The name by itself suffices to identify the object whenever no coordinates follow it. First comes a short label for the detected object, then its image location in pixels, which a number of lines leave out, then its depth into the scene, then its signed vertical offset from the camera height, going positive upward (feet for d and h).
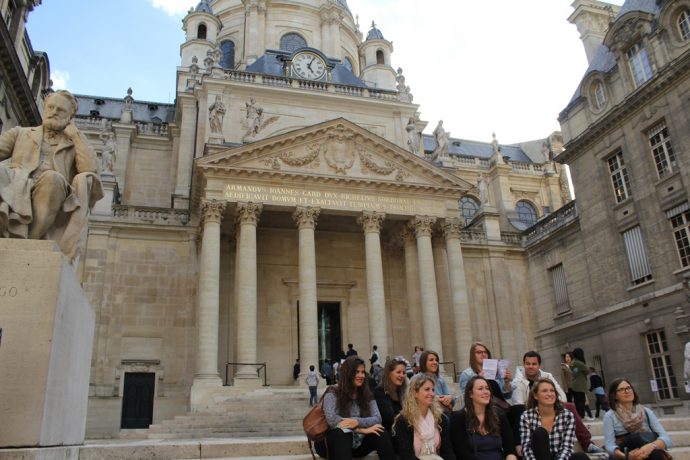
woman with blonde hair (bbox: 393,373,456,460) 19.10 -0.56
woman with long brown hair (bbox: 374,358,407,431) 21.45 +0.71
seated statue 16.67 +7.35
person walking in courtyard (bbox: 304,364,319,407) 59.57 +2.97
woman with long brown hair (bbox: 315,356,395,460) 19.44 -0.26
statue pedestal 14.20 +2.09
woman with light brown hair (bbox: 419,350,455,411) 23.27 +1.58
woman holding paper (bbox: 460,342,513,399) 24.47 +1.65
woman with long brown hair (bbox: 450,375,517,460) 19.08 -0.74
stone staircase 52.75 -0.06
